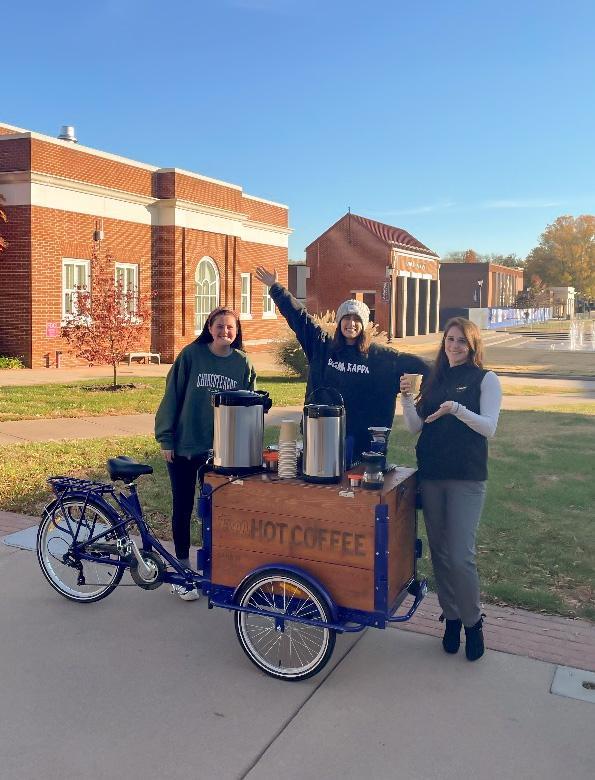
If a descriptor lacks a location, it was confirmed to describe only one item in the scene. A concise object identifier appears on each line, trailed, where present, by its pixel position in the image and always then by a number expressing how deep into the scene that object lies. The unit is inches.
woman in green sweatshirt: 194.2
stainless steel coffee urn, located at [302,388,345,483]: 153.8
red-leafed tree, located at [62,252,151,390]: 657.6
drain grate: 150.3
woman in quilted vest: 163.8
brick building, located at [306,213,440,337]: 1907.0
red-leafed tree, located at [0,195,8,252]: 777.4
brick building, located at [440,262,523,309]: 3417.8
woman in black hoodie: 185.0
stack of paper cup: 159.2
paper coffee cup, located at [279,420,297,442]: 160.4
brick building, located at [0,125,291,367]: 805.2
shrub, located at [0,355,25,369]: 805.9
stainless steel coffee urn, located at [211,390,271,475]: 162.7
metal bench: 929.2
